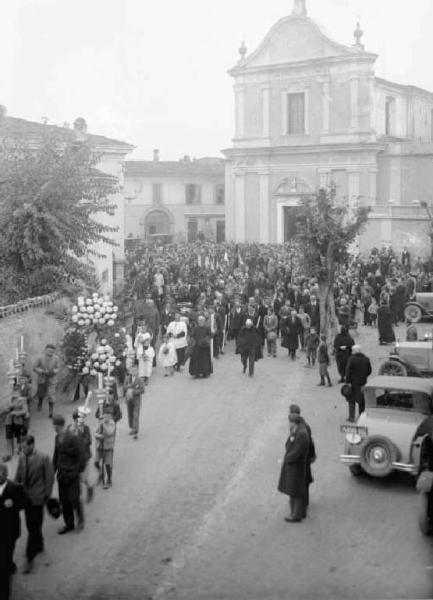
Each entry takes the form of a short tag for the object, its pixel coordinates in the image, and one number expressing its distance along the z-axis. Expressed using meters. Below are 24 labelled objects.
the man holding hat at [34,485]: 8.95
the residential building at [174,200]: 58.09
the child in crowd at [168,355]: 17.97
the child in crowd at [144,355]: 16.69
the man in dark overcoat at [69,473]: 9.61
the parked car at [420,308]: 21.81
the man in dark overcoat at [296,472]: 9.81
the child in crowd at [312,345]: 18.86
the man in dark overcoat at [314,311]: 20.78
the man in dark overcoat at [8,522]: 7.92
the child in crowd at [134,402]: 13.23
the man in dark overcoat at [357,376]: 13.84
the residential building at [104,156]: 19.88
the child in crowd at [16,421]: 12.76
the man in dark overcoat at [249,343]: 17.84
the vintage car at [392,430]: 10.86
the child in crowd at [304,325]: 20.22
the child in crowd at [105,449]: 11.16
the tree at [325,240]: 20.56
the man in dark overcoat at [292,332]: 19.45
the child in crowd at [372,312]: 23.58
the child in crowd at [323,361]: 16.75
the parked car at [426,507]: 9.21
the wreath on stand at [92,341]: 14.97
